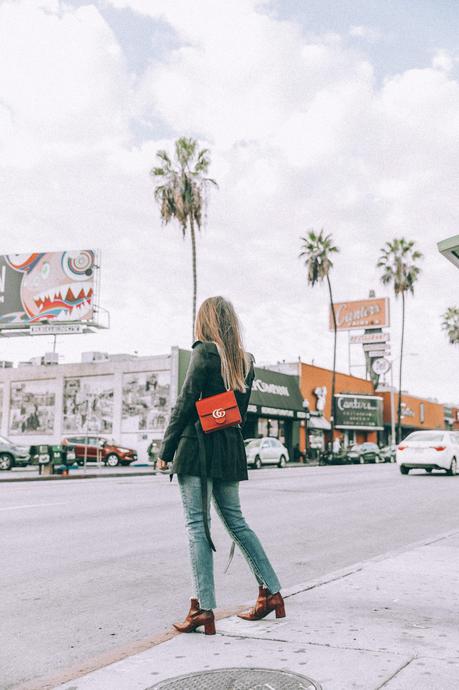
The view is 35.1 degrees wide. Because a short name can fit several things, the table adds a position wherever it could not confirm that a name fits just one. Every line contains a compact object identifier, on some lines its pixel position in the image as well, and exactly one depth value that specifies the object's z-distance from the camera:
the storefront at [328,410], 48.44
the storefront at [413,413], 61.62
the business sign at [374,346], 67.75
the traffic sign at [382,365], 57.84
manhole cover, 3.27
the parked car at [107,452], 33.66
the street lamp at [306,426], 46.22
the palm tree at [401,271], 54.62
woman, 4.25
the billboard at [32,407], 41.69
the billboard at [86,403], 39.66
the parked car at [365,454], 42.53
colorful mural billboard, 40.41
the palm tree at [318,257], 48.00
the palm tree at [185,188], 34.06
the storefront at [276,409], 41.84
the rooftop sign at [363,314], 67.12
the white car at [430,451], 22.48
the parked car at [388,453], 44.84
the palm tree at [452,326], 60.72
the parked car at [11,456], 27.67
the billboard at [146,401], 38.06
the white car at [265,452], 32.91
